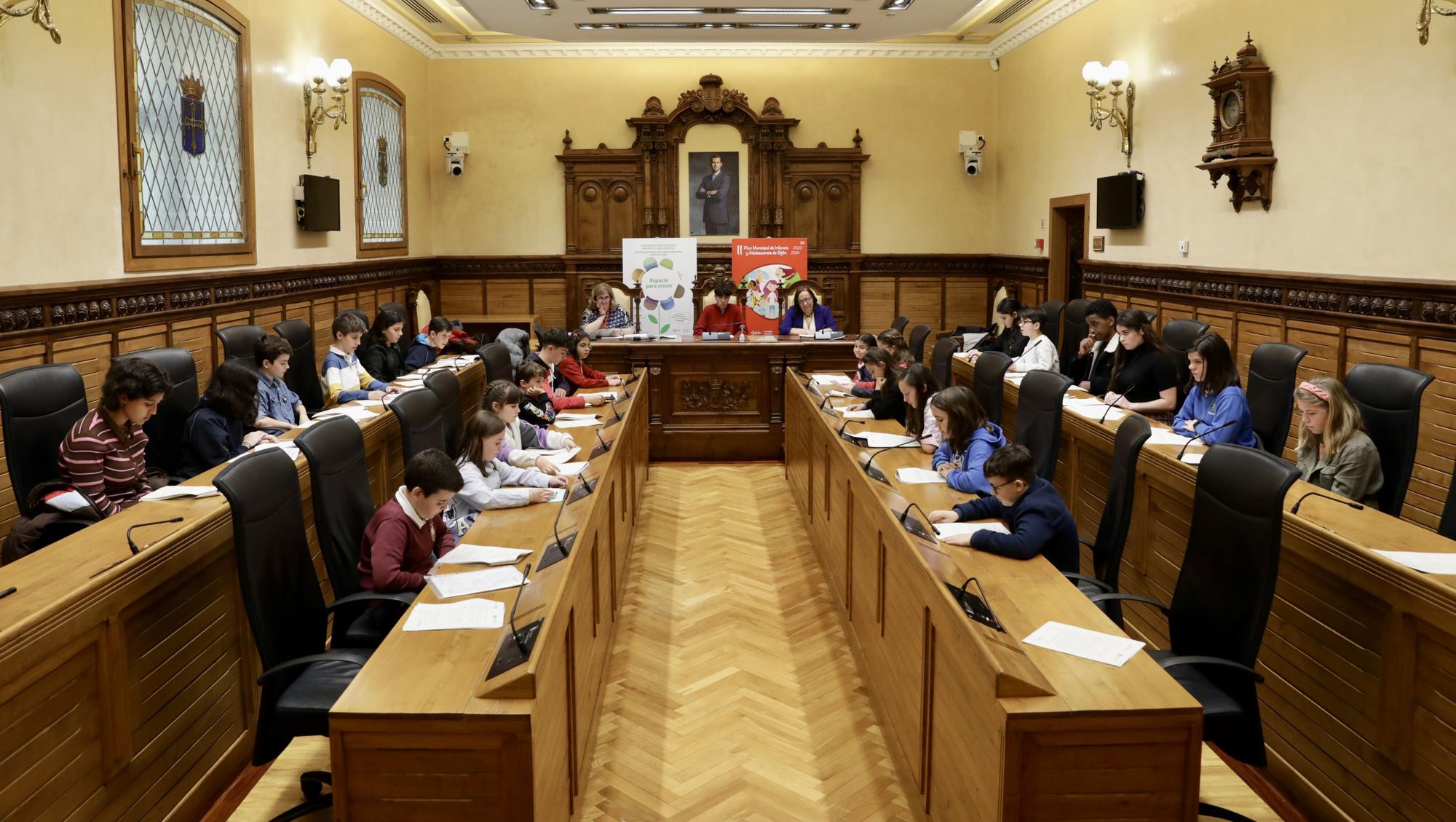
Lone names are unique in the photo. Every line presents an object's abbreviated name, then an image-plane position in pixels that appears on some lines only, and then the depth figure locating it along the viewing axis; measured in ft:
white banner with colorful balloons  34.71
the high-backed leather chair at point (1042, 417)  16.38
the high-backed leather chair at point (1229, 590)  9.73
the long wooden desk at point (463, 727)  7.84
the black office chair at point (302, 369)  24.40
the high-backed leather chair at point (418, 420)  14.56
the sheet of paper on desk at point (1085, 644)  8.86
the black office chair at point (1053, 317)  32.83
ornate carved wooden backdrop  42.98
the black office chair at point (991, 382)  19.99
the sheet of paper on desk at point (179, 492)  12.82
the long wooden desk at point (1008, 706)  7.86
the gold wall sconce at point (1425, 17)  17.87
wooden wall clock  23.88
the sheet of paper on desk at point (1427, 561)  9.89
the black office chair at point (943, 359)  24.77
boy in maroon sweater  11.43
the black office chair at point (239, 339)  20.15
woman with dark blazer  32.76
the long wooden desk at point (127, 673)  8.75
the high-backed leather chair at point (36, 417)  13.65
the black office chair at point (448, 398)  17.25
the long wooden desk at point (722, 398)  29.50
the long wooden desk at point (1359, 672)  9.47
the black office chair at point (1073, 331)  28.37
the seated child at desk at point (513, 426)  15.85
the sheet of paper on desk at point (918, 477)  15.15
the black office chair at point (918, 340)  29.09
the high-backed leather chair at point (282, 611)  9.80
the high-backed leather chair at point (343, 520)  11.43
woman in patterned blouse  33.22
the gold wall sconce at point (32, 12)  16.42
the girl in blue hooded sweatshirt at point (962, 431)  15.26
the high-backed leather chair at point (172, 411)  16.94
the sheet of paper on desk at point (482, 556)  11.40
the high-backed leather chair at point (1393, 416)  14.08
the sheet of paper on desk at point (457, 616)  9.56
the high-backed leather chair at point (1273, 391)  17.24
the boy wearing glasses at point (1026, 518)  11.61
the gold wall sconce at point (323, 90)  29.63
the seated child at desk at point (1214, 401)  16.47
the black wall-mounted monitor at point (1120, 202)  30.40
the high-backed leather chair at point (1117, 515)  12.11
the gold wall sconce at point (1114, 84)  30.58
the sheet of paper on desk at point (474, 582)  10.46
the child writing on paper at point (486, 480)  13.75
